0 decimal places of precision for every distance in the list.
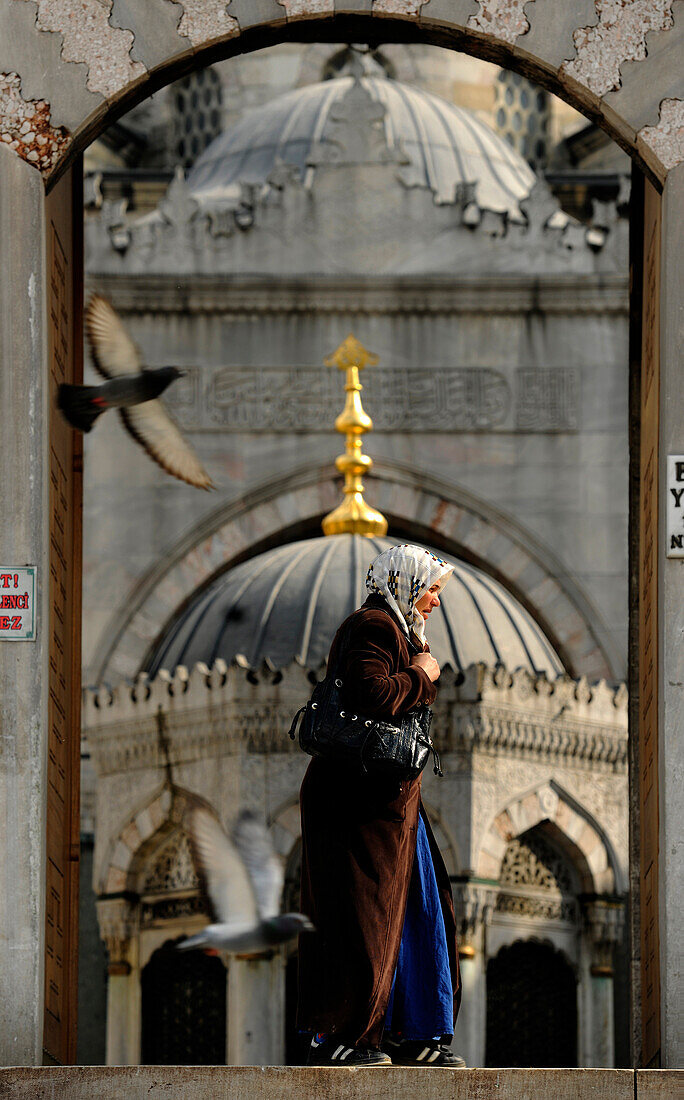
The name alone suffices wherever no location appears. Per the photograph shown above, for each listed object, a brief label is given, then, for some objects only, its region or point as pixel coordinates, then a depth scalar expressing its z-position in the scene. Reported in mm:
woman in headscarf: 15264
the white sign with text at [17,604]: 15795
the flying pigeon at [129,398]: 17021
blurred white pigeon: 20283
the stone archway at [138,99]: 16032
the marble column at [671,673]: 15485
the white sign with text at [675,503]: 16046
